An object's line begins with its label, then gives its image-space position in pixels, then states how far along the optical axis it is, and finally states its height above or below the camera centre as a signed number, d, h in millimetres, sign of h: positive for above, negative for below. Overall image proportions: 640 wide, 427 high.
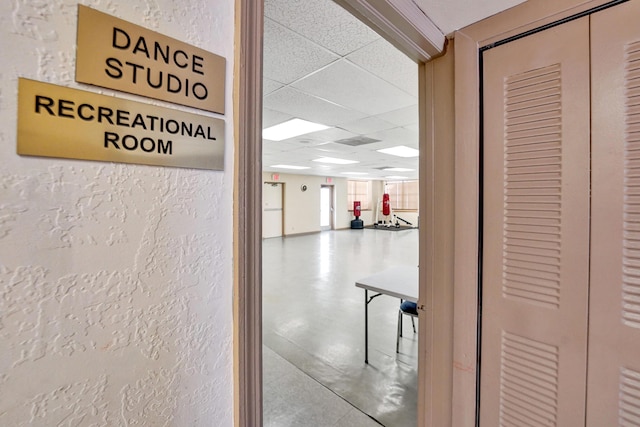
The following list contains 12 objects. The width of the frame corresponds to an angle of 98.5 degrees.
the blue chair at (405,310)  2467 -916
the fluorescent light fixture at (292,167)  8484 +1291
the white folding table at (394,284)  2287 -686
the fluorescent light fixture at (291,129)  3623 +1136
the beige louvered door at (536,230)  1039 -83
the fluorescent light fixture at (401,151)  5421 +1216
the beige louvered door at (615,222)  937 -40
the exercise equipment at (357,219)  12998 -499
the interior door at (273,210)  9891 -49
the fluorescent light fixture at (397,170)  9461 +1349
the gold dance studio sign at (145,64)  442 +264
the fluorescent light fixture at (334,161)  6625 +1241
